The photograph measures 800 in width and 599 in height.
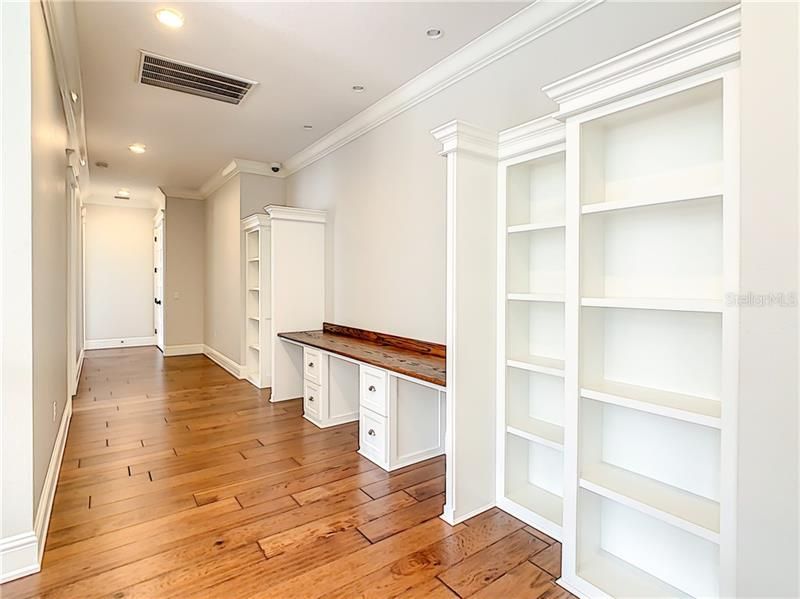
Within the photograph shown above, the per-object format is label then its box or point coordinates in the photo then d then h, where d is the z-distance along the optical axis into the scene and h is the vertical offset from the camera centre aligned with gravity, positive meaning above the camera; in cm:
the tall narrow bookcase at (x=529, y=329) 227 -17
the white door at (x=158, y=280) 781 +27
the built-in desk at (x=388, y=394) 297 -72
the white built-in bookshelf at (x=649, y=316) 143 -8
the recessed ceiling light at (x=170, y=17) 258 +161
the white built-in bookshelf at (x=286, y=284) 454 +11
